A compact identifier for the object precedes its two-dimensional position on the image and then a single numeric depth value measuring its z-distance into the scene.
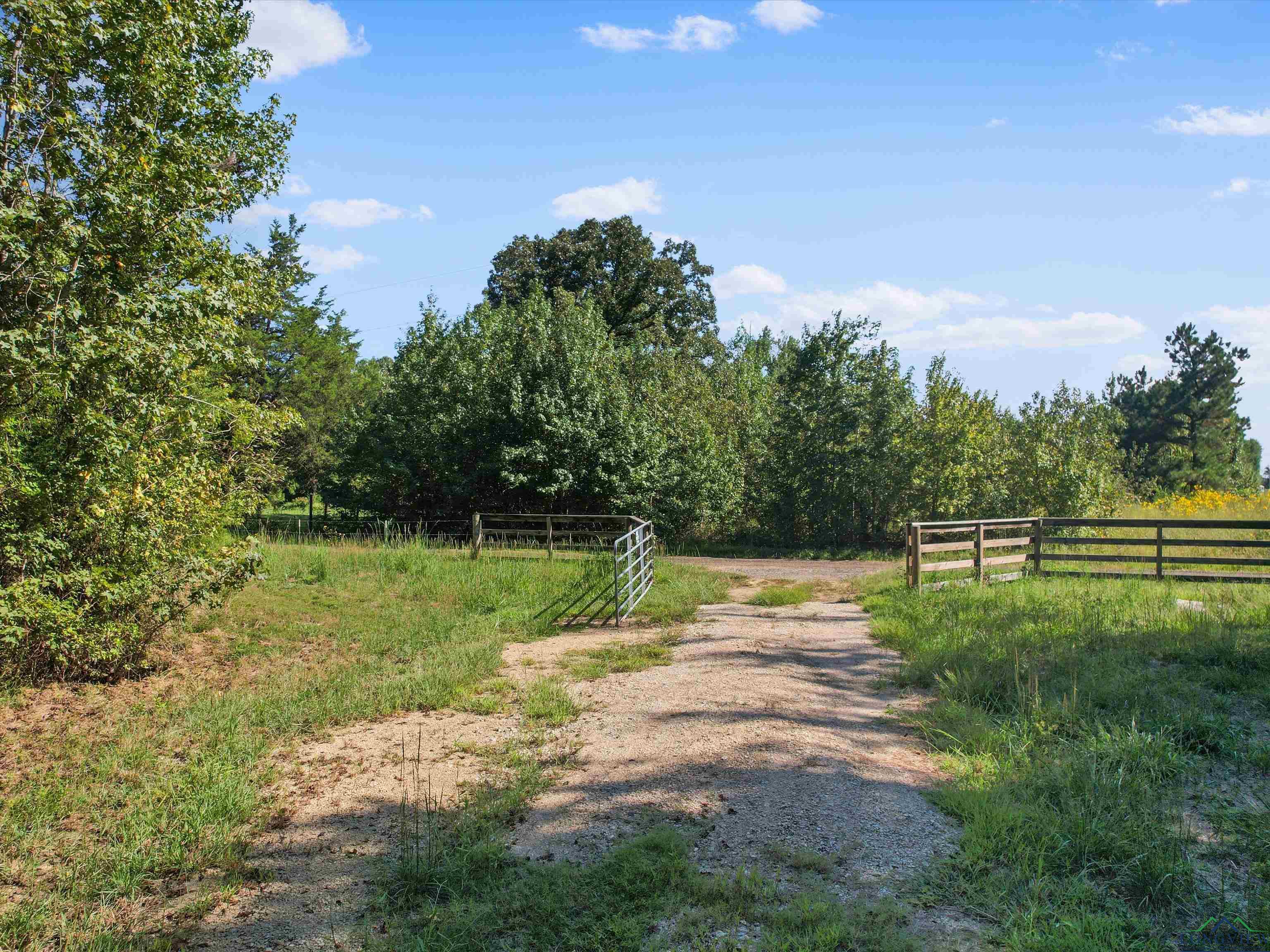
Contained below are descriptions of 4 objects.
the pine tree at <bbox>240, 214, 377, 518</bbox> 33.75
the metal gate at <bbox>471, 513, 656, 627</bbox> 12.43
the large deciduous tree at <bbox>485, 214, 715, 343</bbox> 39.34
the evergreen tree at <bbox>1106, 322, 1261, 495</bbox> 35.56
